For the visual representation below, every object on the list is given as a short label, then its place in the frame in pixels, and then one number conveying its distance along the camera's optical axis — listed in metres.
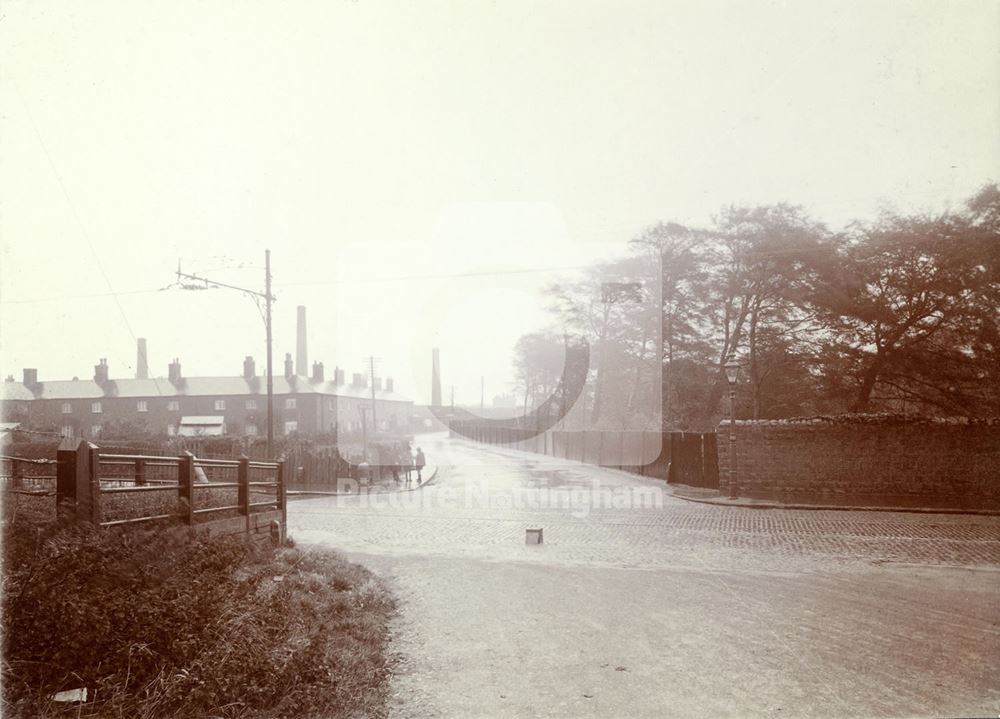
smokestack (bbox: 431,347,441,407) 98.85
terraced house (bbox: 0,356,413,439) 58.19
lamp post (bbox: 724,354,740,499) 18.39
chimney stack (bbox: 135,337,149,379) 55.50
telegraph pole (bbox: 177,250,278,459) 24.59
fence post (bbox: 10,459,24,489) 7.29
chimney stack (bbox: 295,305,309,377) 57.01
